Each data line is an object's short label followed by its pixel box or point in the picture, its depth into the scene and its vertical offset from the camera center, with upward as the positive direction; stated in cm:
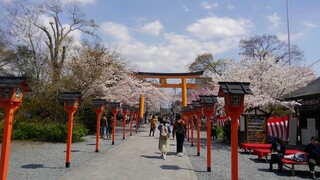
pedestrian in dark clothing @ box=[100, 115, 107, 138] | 2344 -51
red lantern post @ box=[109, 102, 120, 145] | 1891 +79
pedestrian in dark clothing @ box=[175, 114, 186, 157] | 1428 -62
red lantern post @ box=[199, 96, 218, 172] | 1200 +60
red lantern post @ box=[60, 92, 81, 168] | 1120 +63
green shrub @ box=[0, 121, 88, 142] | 1853 -83
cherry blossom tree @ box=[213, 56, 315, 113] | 1927 +278
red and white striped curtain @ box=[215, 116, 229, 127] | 2660 -1
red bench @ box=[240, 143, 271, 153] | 1596 -126
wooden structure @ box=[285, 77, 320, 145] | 1797 +81
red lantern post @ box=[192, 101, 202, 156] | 1470 +46
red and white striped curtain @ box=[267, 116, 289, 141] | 1944 -33
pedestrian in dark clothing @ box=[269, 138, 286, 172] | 1140 -117
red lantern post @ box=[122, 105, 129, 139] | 2323 +69
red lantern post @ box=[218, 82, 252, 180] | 770 +45
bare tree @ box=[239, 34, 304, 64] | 4281 +1011
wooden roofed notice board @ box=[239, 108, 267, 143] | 1866 -39
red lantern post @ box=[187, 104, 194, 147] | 1917 +62
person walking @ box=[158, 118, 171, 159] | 1333 -85
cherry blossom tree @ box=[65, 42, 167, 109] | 2306 +354
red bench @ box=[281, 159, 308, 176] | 1049 -135
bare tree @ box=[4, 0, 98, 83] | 2566 +653
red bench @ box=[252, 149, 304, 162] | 1349 -134
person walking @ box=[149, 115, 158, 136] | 2627 -26
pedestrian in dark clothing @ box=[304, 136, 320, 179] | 1031 -106
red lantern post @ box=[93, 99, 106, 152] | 1519 +67
